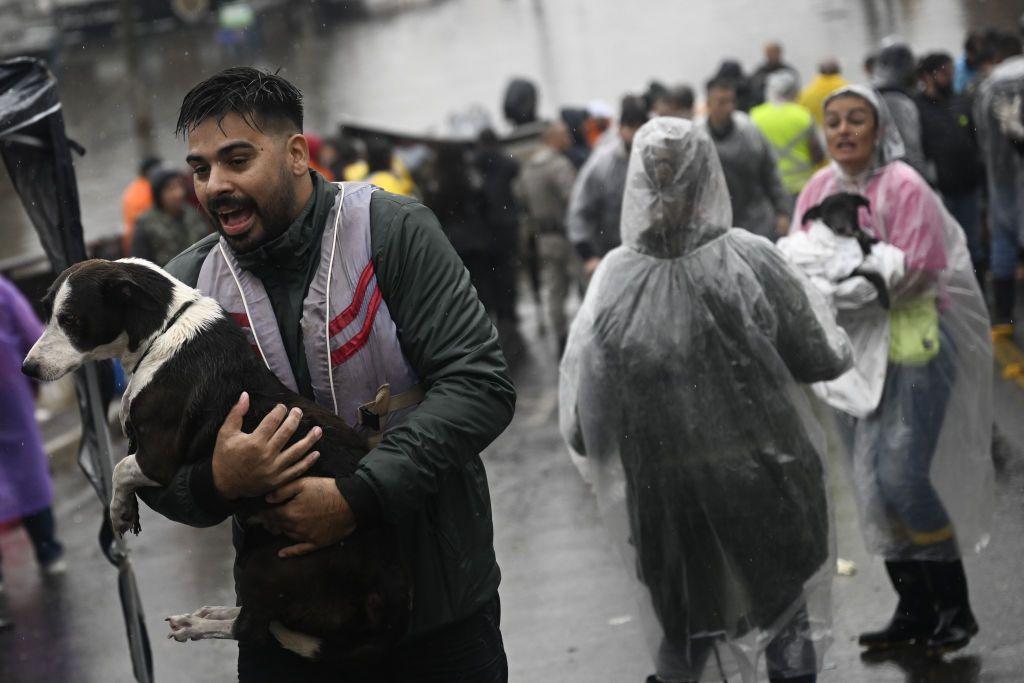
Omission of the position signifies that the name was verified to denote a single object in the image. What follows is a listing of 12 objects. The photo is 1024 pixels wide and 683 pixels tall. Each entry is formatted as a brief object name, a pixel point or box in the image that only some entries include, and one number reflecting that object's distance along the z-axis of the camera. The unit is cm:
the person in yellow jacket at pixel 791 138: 1052
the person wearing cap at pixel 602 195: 941
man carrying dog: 291
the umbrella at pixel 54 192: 494
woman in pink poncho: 536
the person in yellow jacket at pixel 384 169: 1118
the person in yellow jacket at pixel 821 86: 1330
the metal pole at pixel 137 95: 2533
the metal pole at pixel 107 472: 504
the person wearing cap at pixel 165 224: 1040
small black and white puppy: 525
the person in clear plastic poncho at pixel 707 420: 464
